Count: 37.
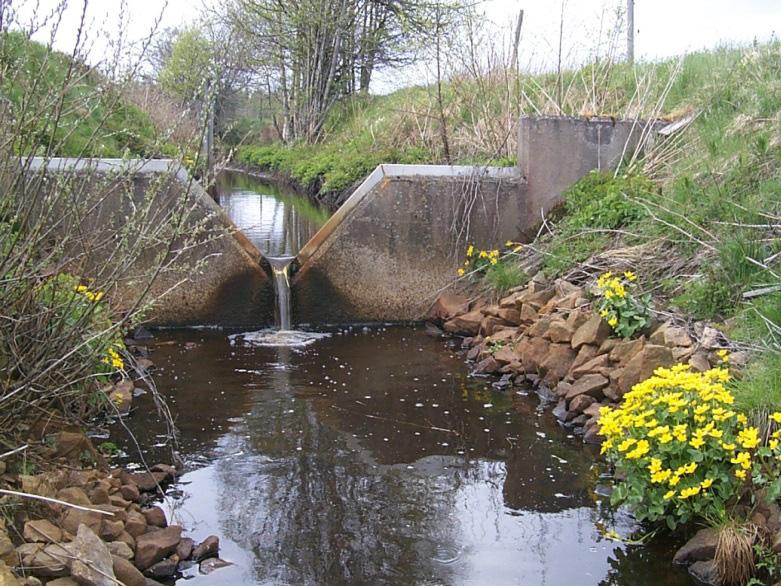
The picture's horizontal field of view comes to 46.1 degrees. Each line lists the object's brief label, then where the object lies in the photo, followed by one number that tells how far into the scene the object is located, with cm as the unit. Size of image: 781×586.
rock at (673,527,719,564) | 438
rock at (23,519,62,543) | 383
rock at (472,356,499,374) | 775
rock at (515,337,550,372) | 744
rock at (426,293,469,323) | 918
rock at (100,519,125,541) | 422
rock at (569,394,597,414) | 651
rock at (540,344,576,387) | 717
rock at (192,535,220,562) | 442
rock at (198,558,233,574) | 432
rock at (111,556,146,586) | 395
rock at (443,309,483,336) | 882
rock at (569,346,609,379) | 673
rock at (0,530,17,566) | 355
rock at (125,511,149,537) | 438
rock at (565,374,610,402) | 654
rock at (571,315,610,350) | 703
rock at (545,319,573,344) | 729
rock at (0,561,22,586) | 323
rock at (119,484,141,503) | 482
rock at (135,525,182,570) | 422
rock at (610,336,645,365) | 657
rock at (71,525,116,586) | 368
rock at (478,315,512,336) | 836
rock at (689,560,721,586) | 429
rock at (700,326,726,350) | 612
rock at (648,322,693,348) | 635
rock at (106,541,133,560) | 414
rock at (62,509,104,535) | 407
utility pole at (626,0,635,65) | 1191
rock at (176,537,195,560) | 438
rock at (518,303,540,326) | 804
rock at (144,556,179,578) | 422
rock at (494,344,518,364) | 770
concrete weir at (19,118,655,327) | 926
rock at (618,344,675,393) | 619
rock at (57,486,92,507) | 425
